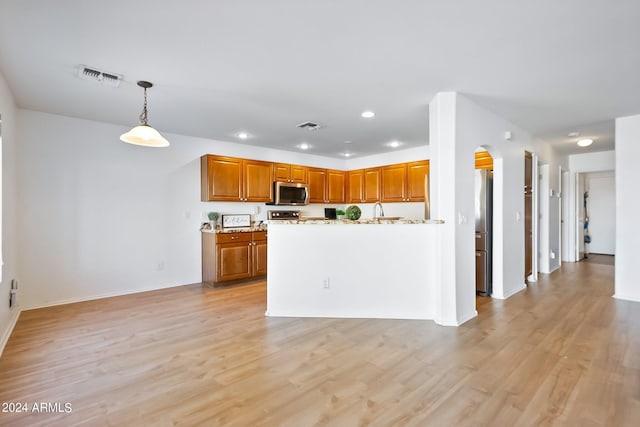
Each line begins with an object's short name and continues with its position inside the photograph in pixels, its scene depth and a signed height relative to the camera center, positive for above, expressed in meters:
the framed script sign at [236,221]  5.21 -0.13
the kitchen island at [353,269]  3.36 -0.61
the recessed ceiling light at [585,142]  5.32 +1.20
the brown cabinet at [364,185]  6.53 +0.59
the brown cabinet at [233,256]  4.79 -0.69
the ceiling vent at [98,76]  2.65 +1.21
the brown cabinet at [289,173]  5.84 +0.78
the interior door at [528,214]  4.80 -0.04
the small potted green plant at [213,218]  5.15 -0.07
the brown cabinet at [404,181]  5.77 +0.60
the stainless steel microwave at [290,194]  5.77 +0.37
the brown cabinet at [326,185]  6.48 +0.59
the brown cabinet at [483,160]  4.63 +0.77
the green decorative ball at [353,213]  3.70 +0.00
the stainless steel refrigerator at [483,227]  4.24 -0.21
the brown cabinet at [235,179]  4.99 +0.57
